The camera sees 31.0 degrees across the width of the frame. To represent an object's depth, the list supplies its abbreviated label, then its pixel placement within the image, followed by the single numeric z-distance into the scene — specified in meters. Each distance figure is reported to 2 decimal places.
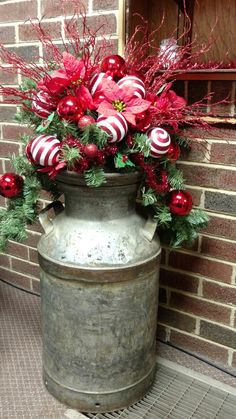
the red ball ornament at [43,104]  1.25
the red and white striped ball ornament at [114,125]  1.14
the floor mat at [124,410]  1.42
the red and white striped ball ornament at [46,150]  1.21
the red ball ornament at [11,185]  1.40
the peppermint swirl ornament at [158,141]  1.22
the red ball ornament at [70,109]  1.16
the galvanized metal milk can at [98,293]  1.27
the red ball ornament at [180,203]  1.32
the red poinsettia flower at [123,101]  1.18
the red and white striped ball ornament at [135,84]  1.21
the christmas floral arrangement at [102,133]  1.17
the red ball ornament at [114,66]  1.26
